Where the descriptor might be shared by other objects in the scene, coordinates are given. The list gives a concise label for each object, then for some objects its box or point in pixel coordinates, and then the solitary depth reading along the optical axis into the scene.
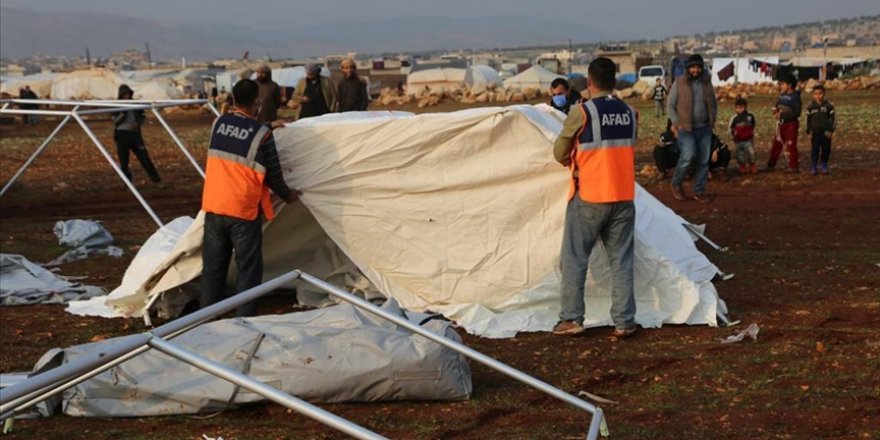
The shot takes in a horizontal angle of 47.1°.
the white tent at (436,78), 54.28
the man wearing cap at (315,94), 12.62
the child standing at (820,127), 14.16
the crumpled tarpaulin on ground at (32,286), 8.59
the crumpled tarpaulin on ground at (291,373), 5.47
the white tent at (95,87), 51.19
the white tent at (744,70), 49.72
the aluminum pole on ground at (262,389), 3.25
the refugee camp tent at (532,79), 52.69
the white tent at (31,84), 54.37
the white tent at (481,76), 55.59
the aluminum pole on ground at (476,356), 4.66
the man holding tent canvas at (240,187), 7.01
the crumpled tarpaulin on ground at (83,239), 10.59
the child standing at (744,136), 14.52
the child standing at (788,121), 14.88
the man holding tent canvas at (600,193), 6.64
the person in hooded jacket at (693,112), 11.90
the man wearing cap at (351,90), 12.70
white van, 49.08
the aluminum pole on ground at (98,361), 2.85
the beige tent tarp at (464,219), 7.31
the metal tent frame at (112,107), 10.10
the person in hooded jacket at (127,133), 14.96
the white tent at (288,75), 56.93
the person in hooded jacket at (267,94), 12.77
